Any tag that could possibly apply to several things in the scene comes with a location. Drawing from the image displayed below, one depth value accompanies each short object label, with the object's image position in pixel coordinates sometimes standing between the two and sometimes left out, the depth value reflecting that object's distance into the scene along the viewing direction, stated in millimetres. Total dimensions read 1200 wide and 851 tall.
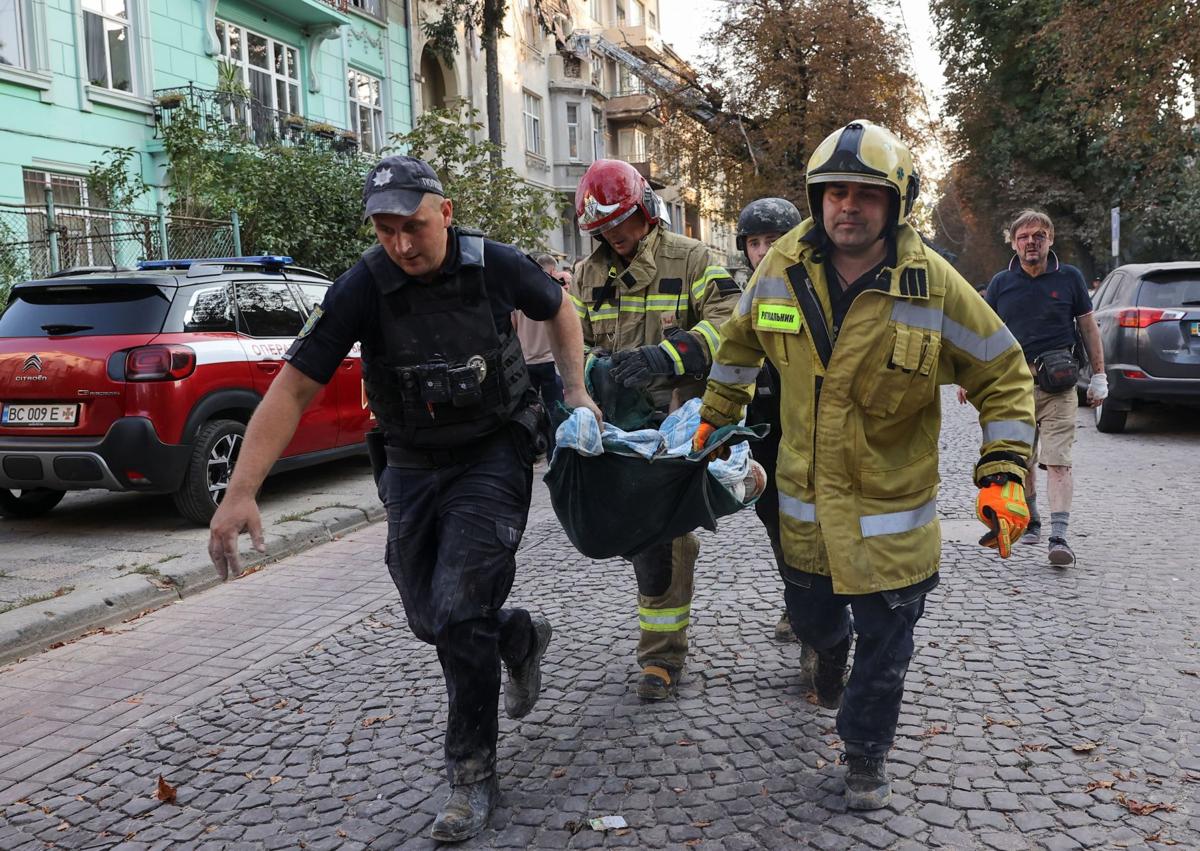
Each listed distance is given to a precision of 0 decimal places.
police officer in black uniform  3182
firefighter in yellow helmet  3055
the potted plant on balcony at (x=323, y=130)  21234
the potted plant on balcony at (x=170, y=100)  17391
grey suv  11203
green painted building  15227
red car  7191
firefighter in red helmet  4059
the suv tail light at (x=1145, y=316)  11297
